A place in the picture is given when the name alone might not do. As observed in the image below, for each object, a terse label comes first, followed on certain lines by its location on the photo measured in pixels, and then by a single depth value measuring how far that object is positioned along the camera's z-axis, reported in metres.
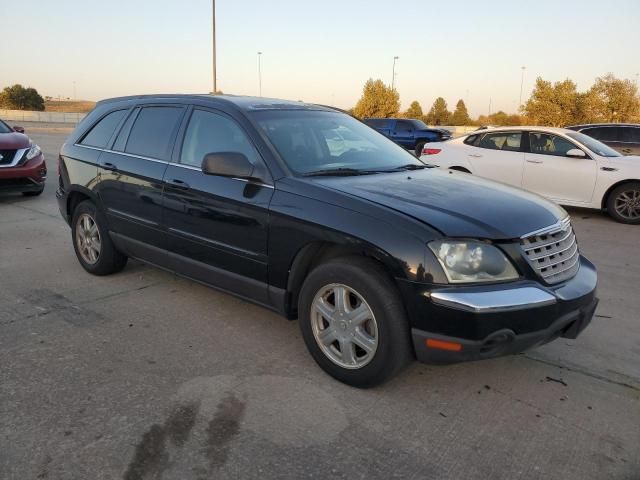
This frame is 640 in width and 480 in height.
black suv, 2.84
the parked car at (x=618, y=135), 11.80
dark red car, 8.95
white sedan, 8.64
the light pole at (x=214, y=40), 28.00
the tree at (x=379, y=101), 50.12
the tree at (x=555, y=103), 37.72
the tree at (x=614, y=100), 35.53
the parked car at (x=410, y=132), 21.72
